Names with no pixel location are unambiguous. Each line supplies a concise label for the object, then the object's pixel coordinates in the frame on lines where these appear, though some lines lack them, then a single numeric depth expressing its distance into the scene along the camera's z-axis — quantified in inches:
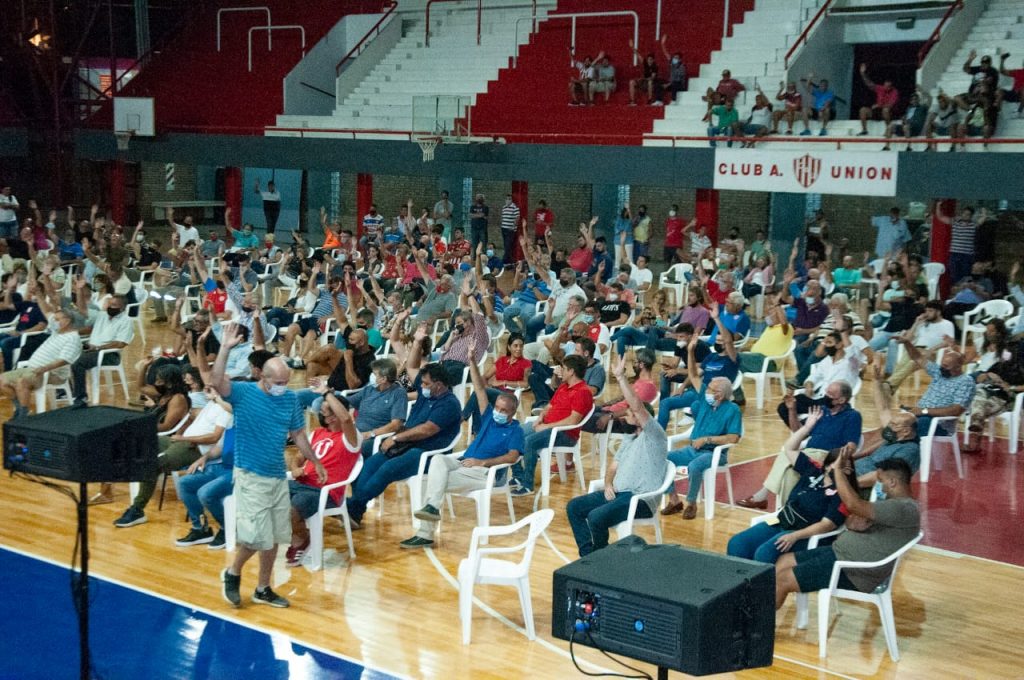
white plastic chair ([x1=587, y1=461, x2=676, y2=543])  309.6
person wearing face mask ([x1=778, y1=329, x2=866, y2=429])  423.7
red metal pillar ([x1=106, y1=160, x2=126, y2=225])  1186.0
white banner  738.2
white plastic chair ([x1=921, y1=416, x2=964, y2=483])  407.5
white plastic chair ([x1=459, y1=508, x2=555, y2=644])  274.4
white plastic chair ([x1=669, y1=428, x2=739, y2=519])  360.8
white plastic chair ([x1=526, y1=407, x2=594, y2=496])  380.5
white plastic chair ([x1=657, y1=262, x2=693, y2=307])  733.3
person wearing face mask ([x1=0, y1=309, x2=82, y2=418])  454.9
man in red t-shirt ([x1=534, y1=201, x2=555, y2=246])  938.1
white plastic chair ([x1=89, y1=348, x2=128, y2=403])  486.6
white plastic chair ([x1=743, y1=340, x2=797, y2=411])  502.0
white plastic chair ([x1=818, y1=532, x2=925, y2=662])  266.1
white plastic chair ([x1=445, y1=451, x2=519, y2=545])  335.0
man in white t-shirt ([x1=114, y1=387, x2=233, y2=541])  347.9
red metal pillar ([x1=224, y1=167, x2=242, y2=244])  1111.6
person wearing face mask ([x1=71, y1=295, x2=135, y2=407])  482.3
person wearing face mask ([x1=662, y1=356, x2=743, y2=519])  357.4
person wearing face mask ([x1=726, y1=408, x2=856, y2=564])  280.4
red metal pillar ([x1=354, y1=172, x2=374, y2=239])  1023.0
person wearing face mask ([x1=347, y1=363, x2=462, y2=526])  346.6
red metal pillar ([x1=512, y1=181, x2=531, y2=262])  952.9
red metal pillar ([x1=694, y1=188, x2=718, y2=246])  845.2
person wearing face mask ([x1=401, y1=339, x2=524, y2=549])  336.5
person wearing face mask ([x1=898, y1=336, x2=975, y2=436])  406.6
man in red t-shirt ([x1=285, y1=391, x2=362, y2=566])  315.9
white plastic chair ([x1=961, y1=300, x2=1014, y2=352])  580.4
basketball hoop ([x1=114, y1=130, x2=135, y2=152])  1116.5
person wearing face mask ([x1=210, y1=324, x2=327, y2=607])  278.4
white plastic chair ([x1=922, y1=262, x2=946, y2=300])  700.0
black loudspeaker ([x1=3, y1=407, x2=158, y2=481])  236.7
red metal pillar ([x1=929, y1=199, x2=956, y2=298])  753.0
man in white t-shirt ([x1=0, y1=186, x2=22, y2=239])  932.0
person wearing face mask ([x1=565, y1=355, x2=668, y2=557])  309.4
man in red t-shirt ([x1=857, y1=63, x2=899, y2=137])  765.3
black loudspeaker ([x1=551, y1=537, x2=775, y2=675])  151.2
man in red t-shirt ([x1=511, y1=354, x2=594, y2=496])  376.5
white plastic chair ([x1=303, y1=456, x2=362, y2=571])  316.8
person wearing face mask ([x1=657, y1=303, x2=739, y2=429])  406.6
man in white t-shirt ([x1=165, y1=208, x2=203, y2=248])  831.7
